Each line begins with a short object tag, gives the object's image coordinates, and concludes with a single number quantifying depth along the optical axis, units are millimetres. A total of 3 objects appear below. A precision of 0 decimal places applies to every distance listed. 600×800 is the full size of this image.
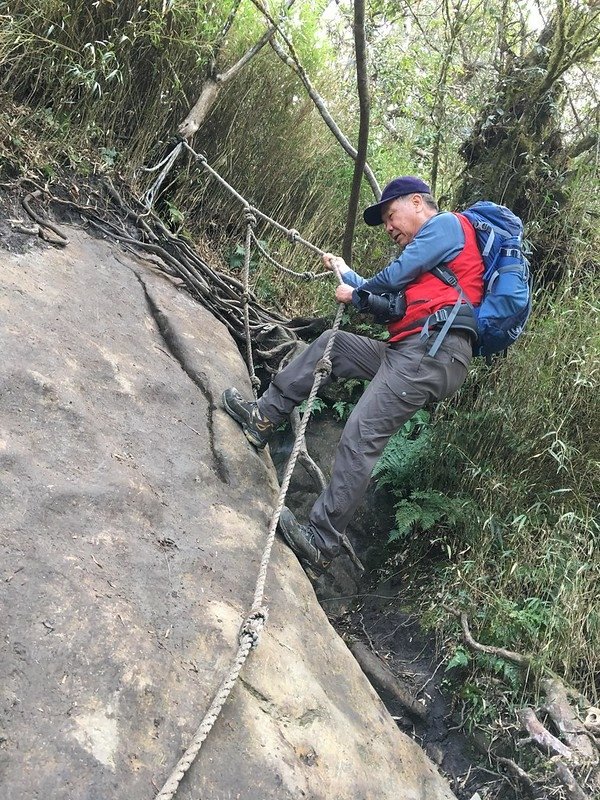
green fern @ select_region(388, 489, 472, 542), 3697
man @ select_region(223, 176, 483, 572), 3150
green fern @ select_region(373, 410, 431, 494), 4023
